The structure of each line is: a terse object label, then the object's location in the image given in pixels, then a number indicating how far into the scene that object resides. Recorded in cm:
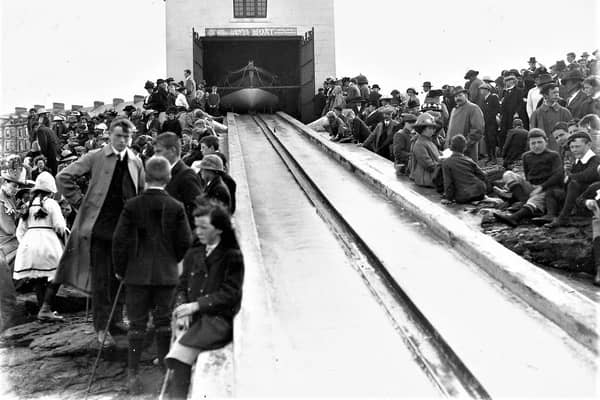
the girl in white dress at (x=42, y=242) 929
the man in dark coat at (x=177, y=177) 686
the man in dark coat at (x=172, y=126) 1559
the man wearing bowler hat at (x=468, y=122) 1279
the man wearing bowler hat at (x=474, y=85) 1526
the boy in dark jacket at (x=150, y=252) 588
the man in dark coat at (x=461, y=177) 1073
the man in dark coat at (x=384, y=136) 1595
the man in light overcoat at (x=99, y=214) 699
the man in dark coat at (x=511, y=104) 1388
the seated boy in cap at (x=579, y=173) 845
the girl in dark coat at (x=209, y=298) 499
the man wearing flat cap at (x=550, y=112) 1167
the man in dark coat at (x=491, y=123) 1422
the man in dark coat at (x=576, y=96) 1163
